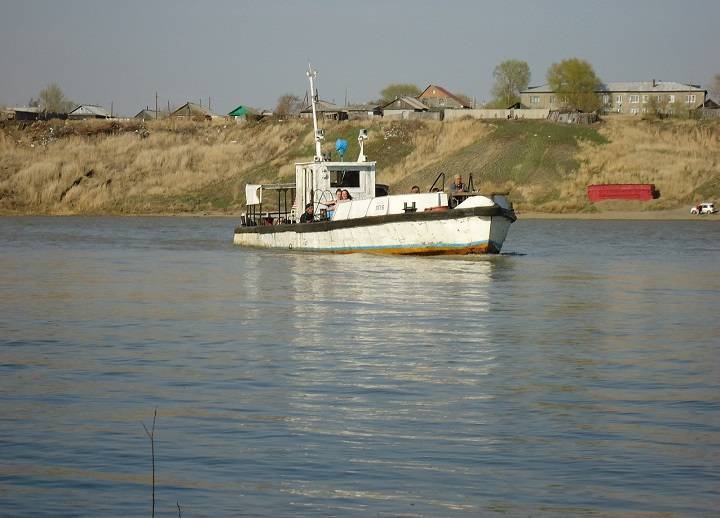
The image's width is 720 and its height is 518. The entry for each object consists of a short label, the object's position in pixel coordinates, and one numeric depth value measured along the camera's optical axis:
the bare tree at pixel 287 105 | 178.62
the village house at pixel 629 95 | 173.75
